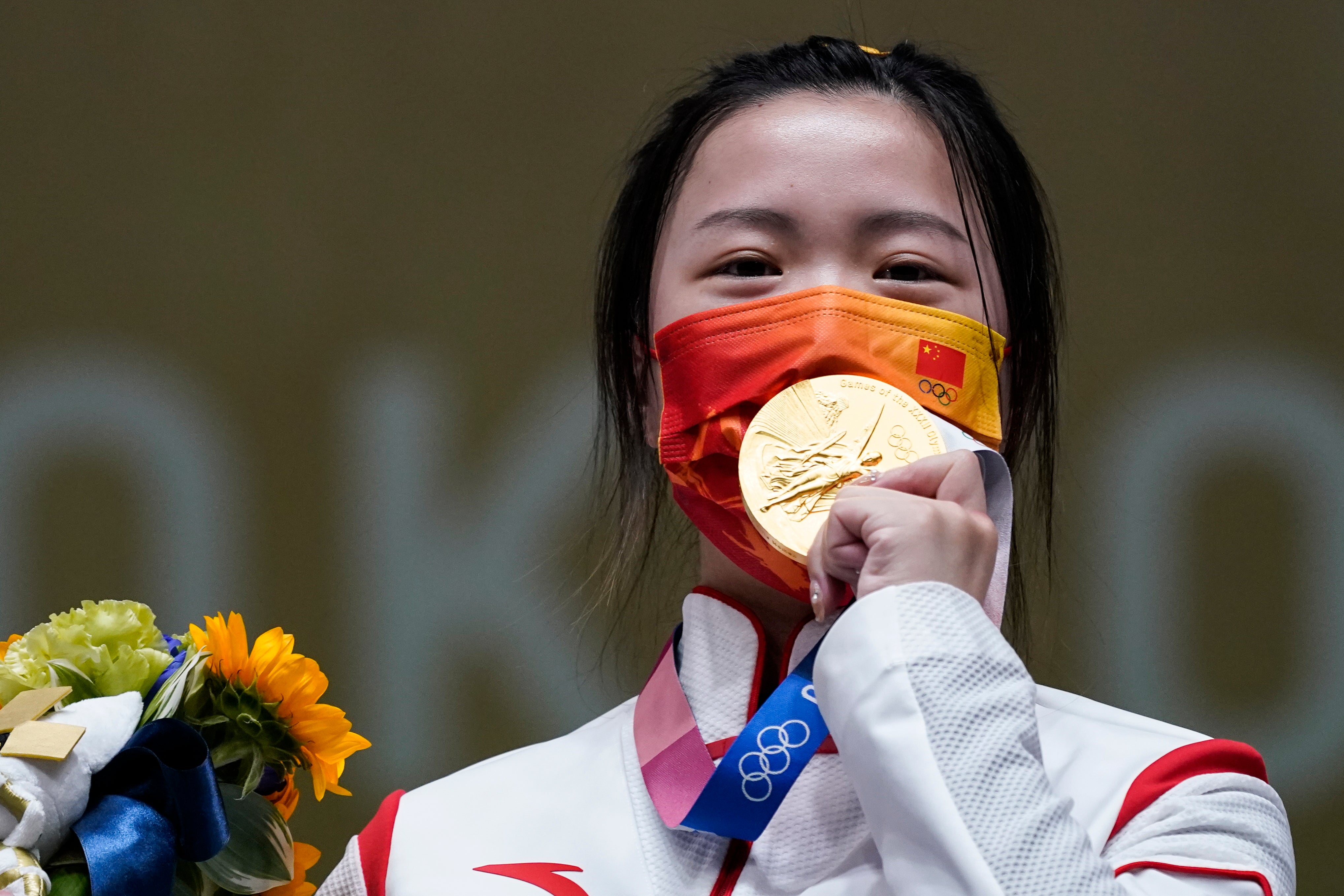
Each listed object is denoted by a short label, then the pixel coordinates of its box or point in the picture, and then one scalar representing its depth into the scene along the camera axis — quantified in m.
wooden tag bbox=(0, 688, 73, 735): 5.60
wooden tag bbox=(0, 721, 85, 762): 5.58
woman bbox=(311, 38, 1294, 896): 5.58
